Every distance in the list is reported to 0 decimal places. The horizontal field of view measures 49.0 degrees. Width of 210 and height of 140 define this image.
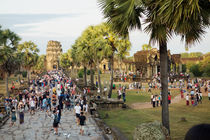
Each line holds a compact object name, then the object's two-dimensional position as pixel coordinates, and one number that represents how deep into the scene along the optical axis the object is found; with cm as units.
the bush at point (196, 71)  5994
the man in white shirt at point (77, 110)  1427
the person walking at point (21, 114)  1497
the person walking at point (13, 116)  1435
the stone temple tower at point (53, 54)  12838
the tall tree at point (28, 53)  4622
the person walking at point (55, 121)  1213
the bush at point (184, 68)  7674
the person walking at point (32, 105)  1785
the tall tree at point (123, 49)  2426
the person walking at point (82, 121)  1187
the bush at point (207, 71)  5491
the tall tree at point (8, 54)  2770
